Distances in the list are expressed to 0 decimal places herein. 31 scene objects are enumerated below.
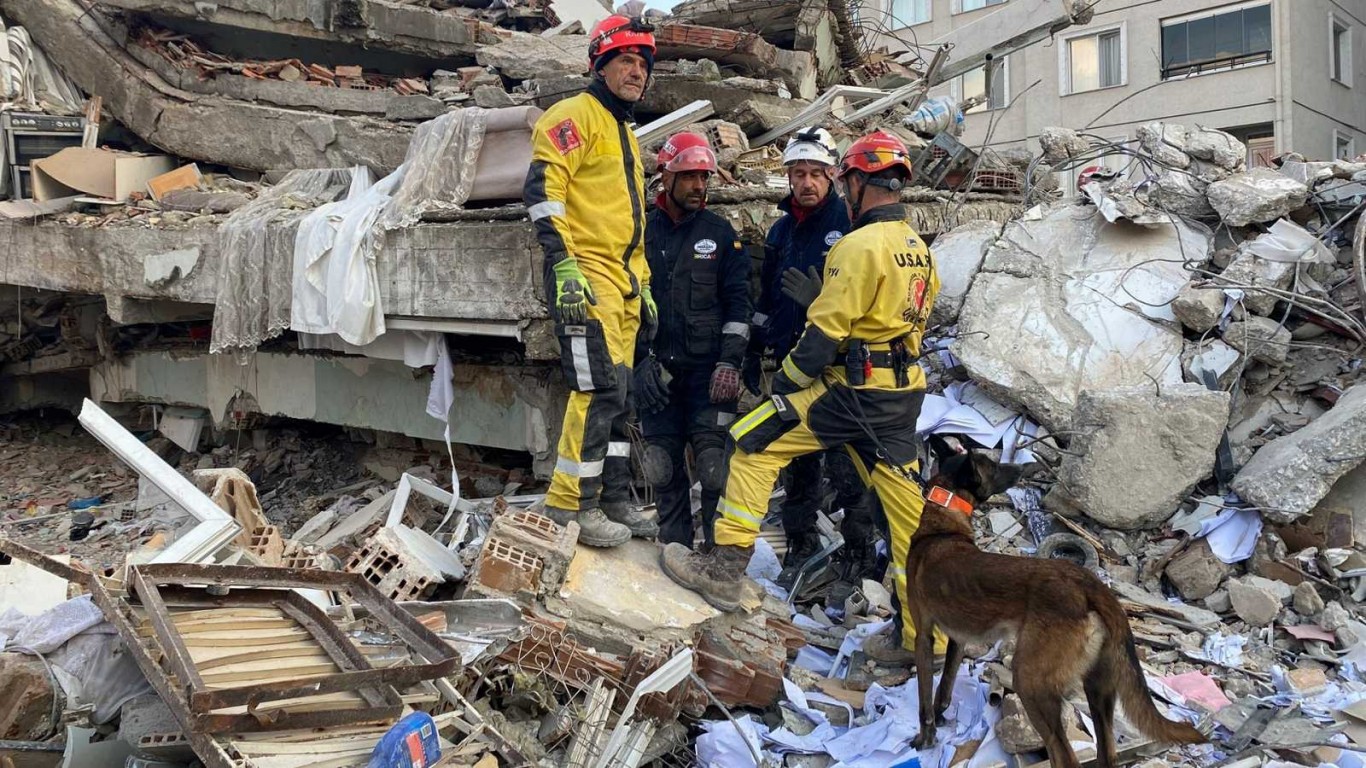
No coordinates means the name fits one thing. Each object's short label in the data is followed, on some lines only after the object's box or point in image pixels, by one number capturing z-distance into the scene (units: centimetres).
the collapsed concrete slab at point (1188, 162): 589
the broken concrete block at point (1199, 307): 523
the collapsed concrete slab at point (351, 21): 797
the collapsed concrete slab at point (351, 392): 583
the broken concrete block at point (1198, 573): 444
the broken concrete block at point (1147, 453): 467
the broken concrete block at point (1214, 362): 516
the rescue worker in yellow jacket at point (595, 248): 393
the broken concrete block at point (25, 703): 327
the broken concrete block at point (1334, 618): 405
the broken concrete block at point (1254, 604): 414
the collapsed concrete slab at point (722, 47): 762
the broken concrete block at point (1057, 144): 791
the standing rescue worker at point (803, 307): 474
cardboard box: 721
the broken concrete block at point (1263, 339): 511
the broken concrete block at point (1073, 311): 532
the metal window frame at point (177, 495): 414
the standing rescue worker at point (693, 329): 477
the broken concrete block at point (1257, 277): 521
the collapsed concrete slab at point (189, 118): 750
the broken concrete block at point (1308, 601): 415
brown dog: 282
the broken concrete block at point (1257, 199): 553
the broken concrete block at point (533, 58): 860
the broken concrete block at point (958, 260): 601
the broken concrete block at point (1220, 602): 435
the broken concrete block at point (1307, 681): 372
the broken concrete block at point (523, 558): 386
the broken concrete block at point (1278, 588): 427
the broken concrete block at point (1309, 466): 438
